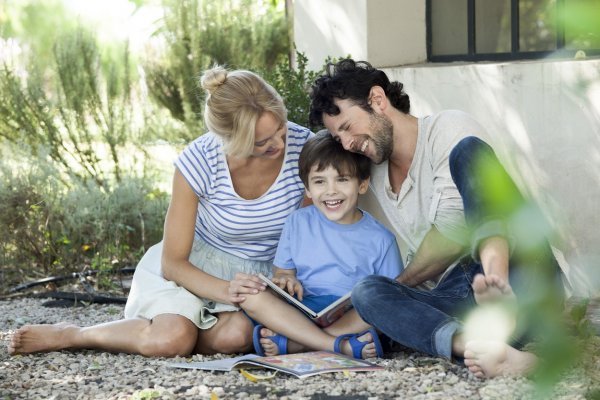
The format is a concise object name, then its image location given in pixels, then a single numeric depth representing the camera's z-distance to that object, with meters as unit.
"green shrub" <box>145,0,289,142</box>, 7.55
